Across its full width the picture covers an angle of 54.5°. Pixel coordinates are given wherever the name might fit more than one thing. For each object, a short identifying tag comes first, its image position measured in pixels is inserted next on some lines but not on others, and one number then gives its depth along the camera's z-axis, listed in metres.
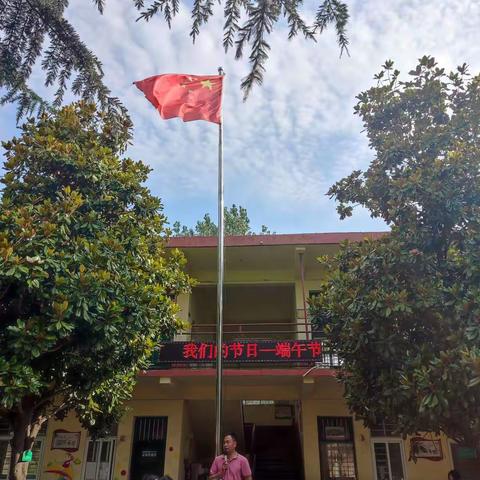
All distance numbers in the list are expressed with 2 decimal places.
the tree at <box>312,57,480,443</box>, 5.45
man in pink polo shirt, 5.26
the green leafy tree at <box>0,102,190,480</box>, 5.42
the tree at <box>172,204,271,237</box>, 32.00
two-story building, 11.05
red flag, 8.98
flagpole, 6.72
